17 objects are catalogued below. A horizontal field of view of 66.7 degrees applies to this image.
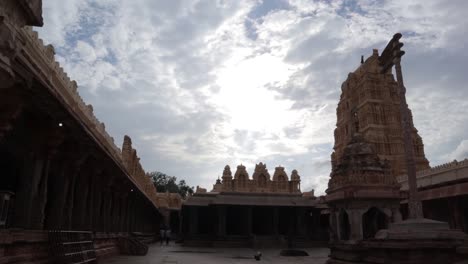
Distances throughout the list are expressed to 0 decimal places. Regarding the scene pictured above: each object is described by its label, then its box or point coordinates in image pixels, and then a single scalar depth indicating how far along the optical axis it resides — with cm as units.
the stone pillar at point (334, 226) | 1963
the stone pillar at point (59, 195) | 1112
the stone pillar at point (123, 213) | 2389
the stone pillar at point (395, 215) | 1817
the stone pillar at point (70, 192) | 1180
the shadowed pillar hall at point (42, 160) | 552
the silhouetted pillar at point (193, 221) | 3512
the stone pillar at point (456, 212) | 2517
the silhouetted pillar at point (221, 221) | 3341
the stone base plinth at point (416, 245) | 1099
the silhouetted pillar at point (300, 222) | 3484
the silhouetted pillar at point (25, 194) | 895
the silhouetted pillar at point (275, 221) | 3414
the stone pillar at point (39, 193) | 932
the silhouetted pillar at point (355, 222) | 1775
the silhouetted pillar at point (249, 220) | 3381
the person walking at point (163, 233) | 3555
